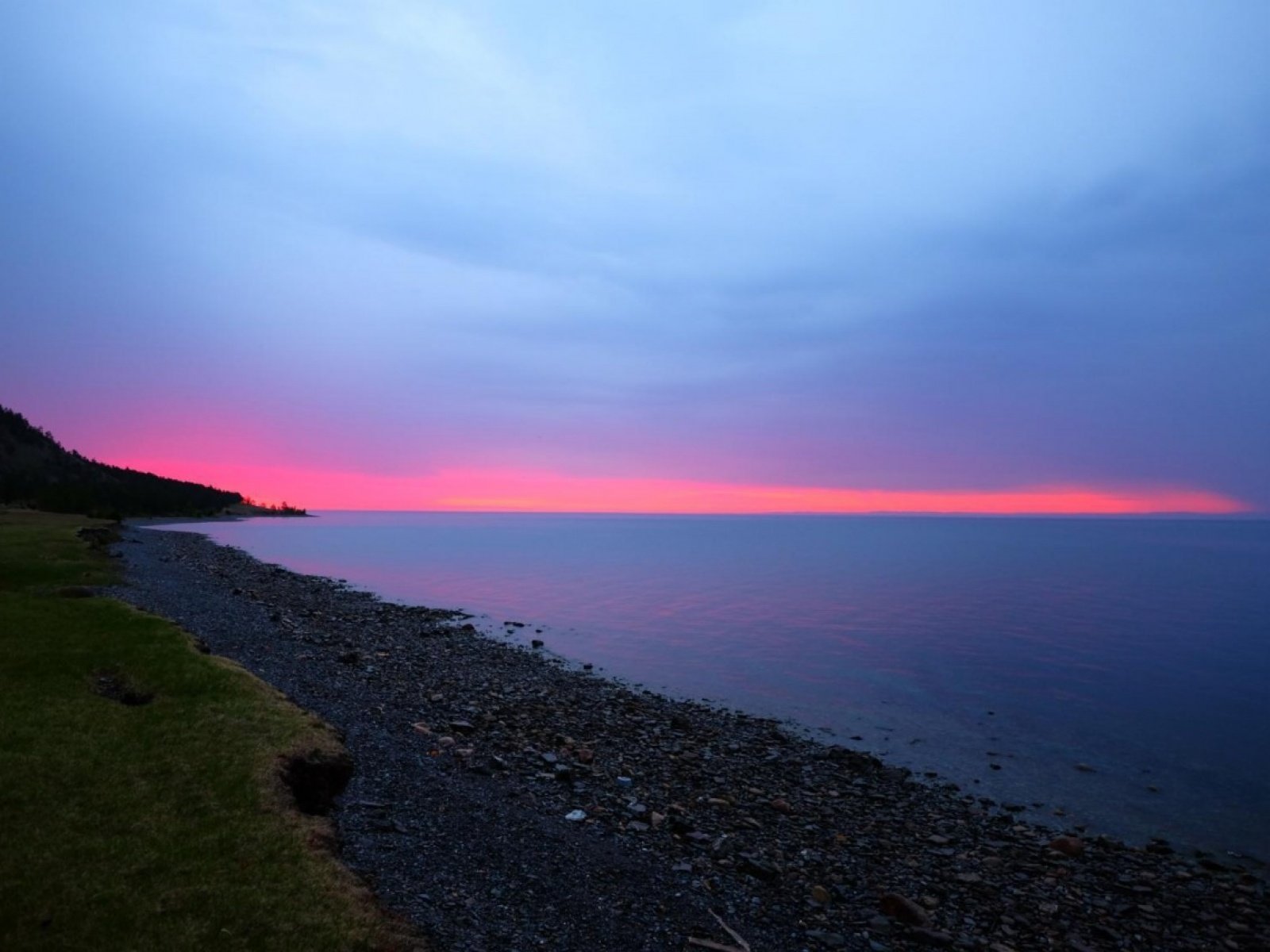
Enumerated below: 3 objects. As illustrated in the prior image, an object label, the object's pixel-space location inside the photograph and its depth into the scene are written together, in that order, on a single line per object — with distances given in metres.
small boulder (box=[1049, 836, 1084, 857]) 15.53
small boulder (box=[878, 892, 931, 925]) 11.36
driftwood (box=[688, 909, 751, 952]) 9.65
